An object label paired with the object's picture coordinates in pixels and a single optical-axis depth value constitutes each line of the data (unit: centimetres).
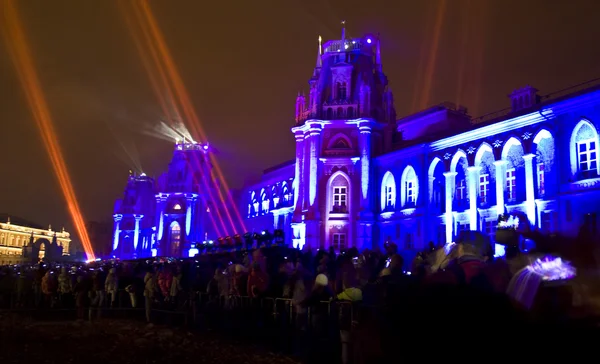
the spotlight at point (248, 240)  3953
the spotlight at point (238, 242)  4153
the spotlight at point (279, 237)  3594
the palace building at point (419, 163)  2777
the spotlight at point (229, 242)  4363
